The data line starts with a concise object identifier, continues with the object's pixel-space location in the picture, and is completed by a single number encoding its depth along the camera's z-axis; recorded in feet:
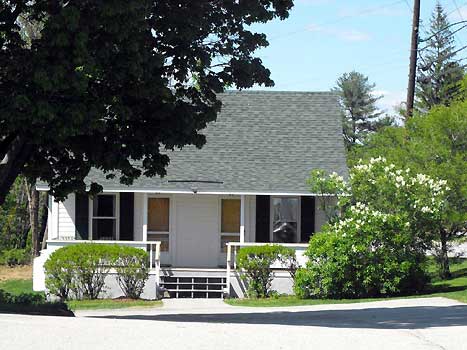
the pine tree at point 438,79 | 226.99
